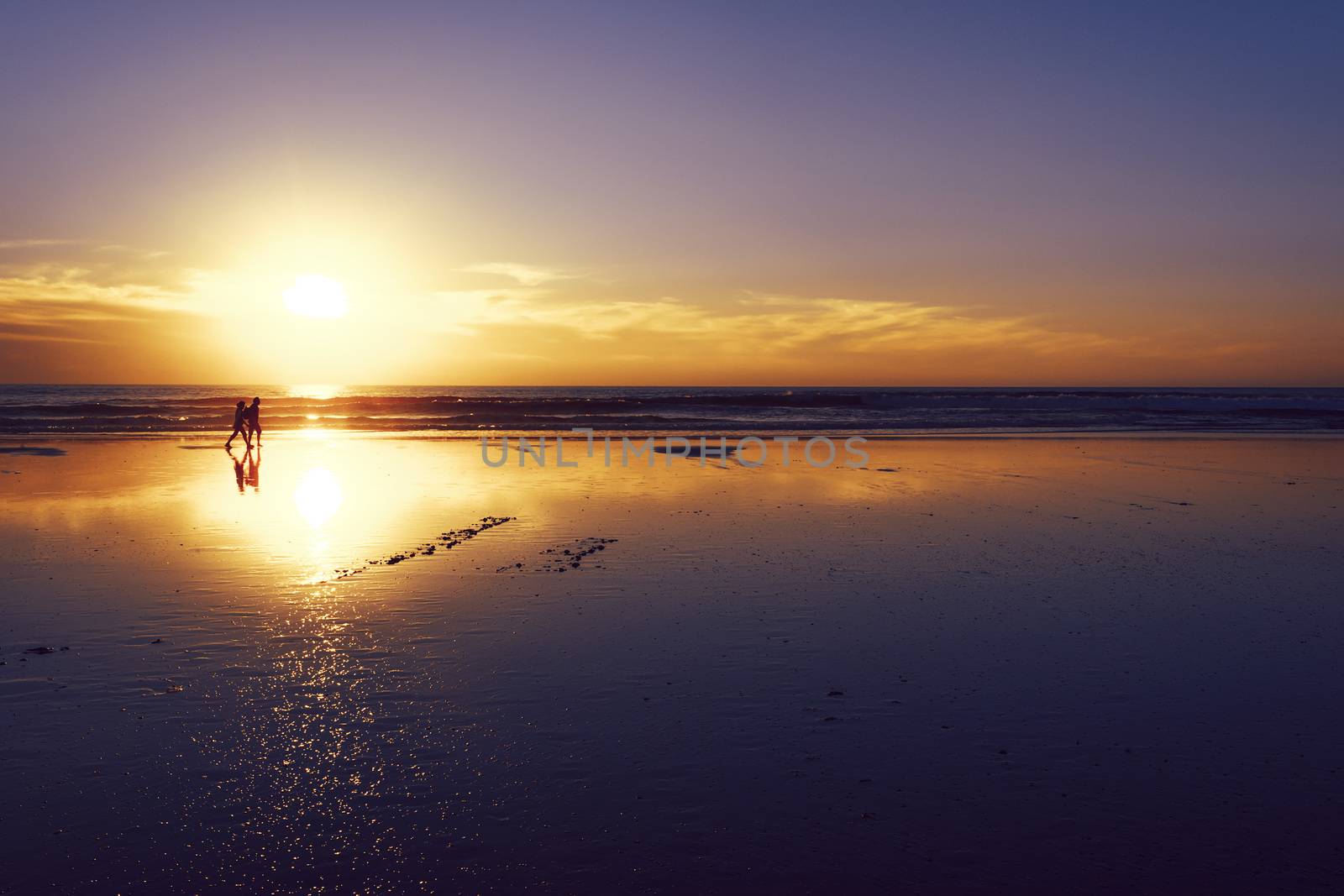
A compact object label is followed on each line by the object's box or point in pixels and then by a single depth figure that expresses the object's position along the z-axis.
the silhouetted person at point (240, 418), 30.57
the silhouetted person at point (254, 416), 29.84
